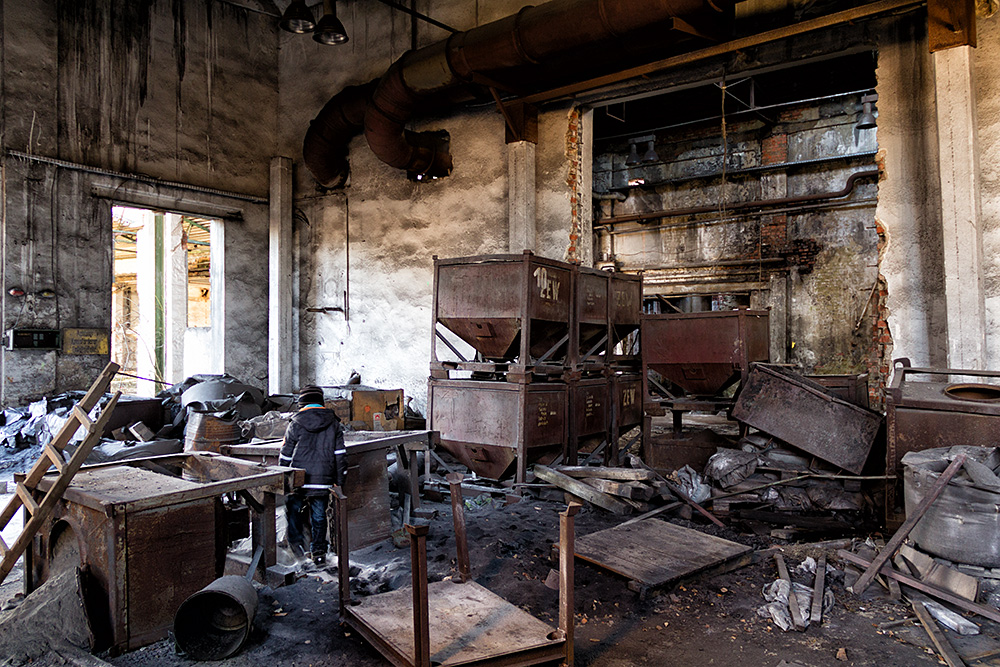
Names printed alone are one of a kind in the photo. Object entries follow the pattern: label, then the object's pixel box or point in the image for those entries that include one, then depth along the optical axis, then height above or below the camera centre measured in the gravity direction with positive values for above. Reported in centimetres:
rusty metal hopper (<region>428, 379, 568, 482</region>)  654 -84
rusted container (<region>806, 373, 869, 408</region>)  696 -55
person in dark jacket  480 -90
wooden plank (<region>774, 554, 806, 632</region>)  375 -167
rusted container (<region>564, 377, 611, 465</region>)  725 -86
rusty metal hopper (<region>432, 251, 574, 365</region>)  652 +44
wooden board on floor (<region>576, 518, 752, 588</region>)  434 -159
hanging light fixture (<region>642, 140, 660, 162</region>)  1341 +399
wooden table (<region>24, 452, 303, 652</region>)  333 -109
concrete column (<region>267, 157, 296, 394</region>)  1123 +113
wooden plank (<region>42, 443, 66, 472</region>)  339 -58
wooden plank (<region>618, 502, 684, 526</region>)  570 -160
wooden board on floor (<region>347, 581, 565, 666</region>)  309 -153
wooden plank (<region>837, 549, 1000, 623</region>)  367 -160
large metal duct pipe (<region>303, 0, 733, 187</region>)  656 +342
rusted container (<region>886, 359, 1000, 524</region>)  491 -65
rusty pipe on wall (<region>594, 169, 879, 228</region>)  1233 +287
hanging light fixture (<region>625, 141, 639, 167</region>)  1372 +403
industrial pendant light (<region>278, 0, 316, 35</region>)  740 +390
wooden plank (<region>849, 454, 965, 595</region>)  419 -127
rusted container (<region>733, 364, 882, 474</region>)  614 -80
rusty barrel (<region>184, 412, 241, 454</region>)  739 -102
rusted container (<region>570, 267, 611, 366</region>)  737 +32
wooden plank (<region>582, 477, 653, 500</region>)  606 -144
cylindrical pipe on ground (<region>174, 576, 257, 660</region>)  334 -149
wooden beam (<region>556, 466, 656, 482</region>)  621 -133
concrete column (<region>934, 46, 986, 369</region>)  606 +126
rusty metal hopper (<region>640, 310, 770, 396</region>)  740 -8
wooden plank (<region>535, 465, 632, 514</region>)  599 -147
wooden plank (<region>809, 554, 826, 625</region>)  381 -165
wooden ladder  327 -65
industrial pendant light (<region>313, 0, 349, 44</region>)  745 +377
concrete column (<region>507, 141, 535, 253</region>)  877 +206
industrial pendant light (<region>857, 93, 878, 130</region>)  1205 +424
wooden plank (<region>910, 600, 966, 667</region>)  326 -168
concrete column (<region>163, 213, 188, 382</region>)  1478 +139
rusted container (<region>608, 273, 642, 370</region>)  826 +45
